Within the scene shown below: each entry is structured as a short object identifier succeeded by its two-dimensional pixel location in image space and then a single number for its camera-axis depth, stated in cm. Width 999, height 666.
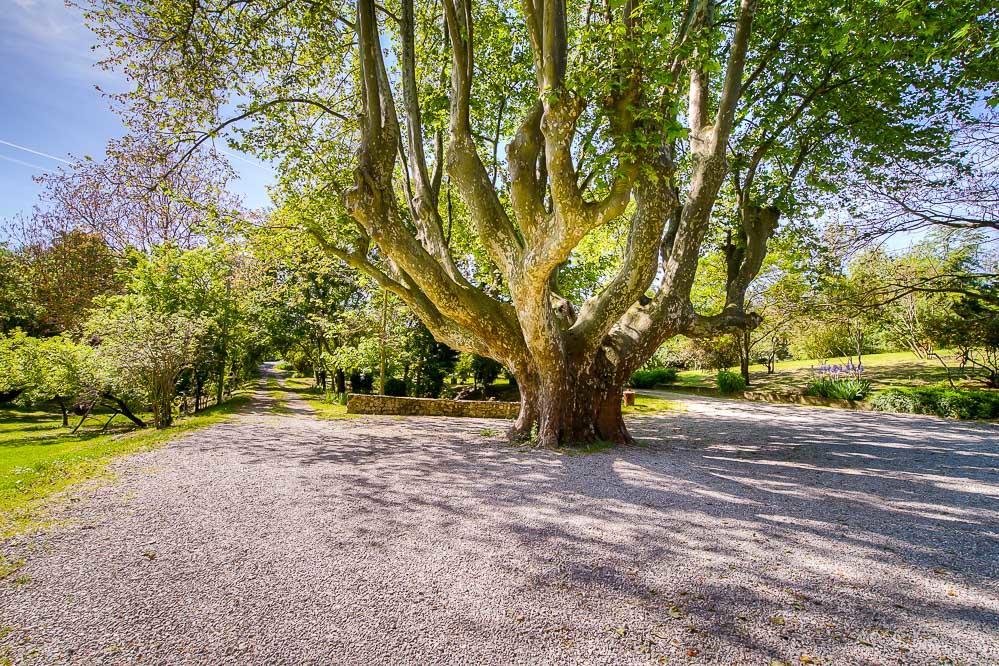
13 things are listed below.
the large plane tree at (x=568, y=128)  523
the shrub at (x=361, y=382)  2308
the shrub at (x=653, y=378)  2272
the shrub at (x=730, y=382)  1794
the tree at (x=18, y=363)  1132
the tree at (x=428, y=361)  1722
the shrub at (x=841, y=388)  1330
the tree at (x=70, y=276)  1988
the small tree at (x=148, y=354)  902
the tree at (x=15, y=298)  1975
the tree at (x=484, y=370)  1736
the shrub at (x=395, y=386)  1950
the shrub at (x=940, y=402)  1005
